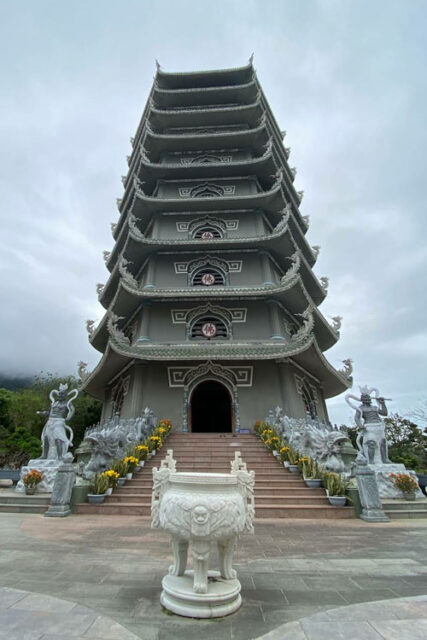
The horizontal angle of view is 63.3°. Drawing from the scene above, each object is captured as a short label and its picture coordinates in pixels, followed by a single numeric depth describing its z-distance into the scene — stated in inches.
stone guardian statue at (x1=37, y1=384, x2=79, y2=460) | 408.8
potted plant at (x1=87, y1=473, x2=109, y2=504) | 315.6
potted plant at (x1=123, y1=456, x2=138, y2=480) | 368.8
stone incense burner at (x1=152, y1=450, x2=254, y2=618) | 111.9
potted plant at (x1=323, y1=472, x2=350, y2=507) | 304.3
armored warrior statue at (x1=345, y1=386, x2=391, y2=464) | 378.9
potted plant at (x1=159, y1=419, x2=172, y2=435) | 504.6
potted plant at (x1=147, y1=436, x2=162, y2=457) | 433.7
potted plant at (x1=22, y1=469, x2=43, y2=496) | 362.1
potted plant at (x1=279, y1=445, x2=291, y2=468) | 395.5
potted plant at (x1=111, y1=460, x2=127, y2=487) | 353.4
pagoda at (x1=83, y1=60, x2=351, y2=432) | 570.6
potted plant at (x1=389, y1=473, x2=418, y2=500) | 344.8
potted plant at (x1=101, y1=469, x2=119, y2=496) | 329.4
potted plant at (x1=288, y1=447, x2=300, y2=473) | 374.6
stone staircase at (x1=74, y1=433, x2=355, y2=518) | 300.2
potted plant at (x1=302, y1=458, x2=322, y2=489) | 340.2
